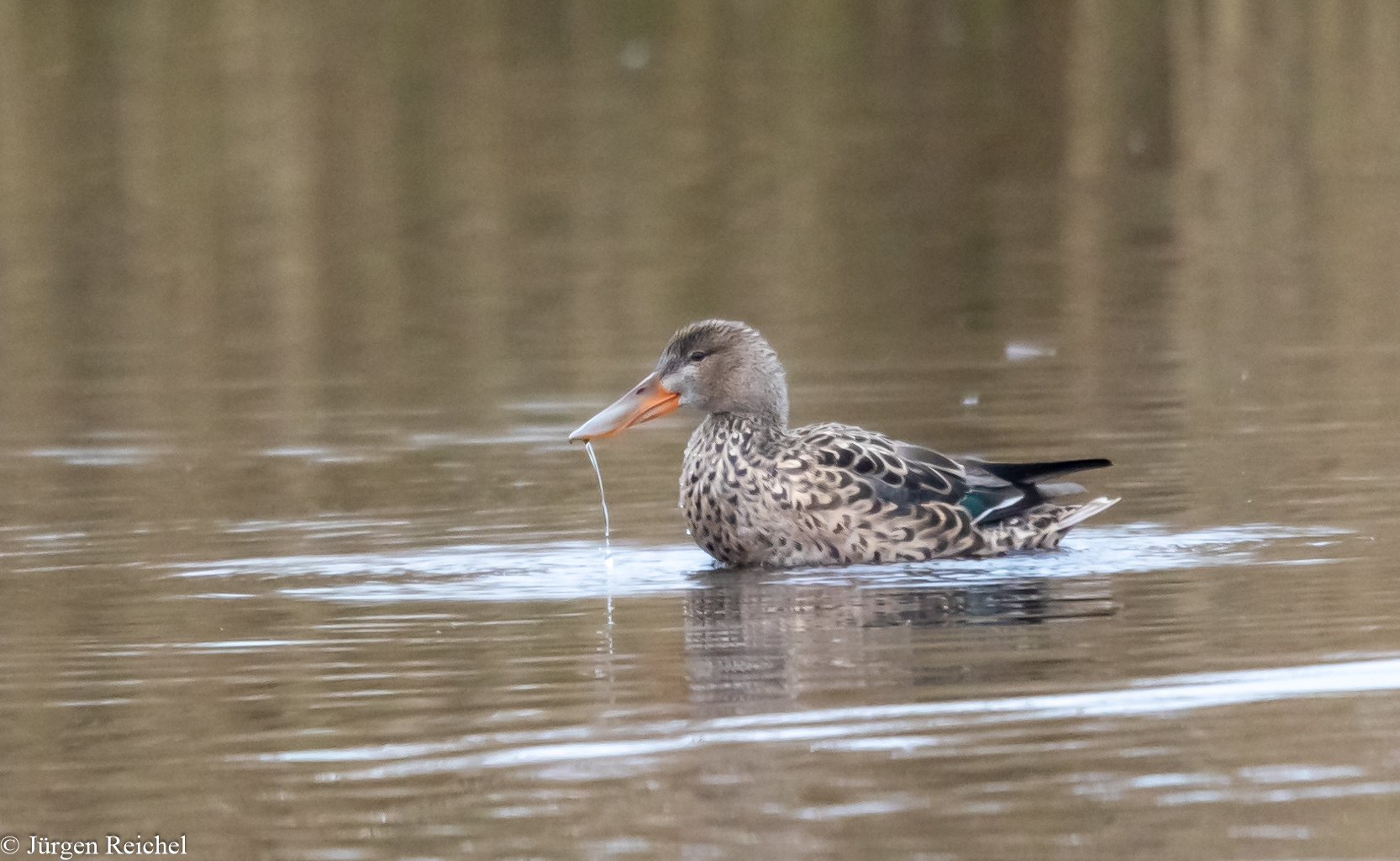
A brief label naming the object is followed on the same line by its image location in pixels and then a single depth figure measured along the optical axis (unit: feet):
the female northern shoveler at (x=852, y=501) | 54.65
